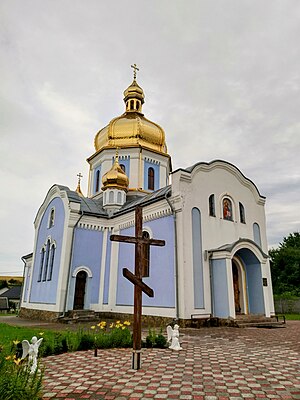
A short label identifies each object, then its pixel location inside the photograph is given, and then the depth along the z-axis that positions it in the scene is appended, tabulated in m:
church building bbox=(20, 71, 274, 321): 11.74
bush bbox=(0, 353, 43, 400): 2.96
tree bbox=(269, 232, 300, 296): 27.34
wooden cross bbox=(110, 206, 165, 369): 5.03
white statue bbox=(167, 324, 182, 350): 6.64
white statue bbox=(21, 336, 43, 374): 4.71
